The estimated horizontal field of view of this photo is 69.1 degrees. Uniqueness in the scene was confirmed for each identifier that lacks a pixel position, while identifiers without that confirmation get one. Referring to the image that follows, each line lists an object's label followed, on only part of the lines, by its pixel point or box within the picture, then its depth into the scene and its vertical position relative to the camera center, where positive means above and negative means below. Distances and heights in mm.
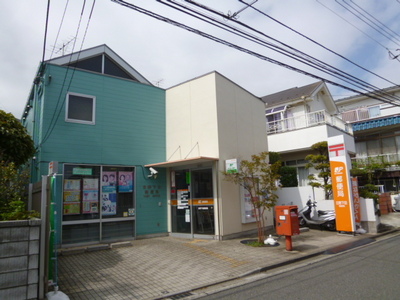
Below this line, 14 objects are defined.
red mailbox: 8414 -1019
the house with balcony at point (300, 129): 14599 +3195
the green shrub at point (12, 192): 5473 +120
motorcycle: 12133 -1417
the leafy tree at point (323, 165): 13829 +949
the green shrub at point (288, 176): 15344 +500
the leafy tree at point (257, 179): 9677 +322
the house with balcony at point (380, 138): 21266 +3599
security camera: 11391 +737
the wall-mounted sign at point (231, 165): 10203 +799
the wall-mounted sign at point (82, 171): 9906 +786
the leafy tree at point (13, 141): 8344 +1622
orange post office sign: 10977 -57
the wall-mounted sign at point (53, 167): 5989 +576
